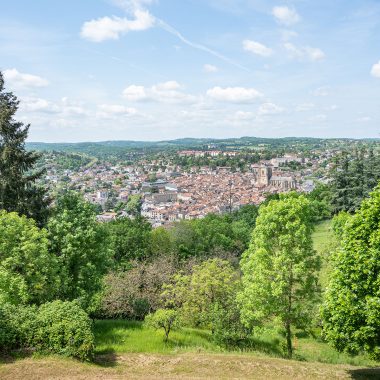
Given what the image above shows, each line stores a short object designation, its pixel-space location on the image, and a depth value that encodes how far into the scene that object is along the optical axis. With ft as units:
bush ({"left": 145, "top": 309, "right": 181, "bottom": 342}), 52.16
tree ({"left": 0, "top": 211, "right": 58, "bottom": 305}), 47.91
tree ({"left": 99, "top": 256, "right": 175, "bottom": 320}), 72.54
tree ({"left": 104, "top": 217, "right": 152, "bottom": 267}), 117.19
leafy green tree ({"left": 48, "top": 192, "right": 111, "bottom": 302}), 55.83
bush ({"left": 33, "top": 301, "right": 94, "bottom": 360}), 43.06
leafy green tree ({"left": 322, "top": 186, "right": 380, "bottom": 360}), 35.81
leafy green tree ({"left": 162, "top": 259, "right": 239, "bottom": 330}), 62.08
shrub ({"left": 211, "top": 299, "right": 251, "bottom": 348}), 54.39
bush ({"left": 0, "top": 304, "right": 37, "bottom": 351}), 43.37
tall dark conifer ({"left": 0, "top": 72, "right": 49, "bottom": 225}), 71.92
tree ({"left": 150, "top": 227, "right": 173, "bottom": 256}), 122.52
